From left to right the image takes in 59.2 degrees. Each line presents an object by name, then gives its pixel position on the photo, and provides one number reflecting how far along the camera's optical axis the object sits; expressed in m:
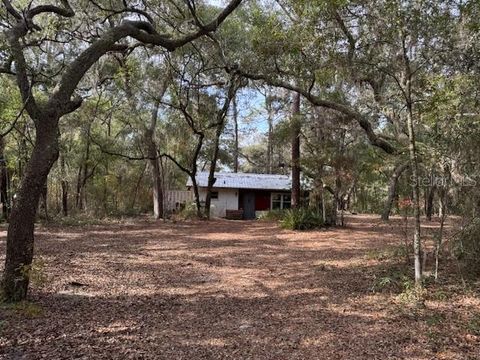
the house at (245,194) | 27.25
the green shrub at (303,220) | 14.51
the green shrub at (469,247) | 6.05
